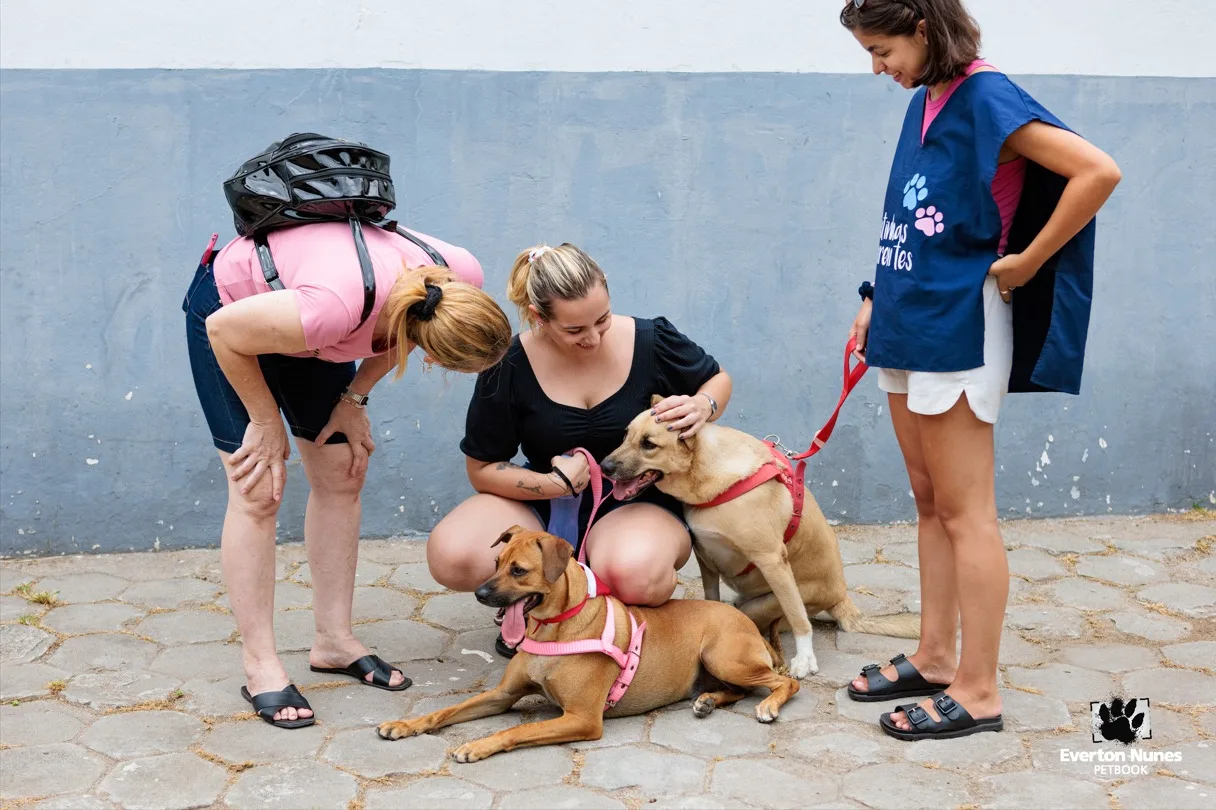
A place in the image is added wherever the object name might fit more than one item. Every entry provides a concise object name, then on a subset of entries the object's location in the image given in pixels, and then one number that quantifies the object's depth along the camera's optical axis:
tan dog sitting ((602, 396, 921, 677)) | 3.62
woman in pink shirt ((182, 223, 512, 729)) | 3.03
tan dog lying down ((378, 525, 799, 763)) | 3.23
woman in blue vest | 2.88
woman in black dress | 3.55
